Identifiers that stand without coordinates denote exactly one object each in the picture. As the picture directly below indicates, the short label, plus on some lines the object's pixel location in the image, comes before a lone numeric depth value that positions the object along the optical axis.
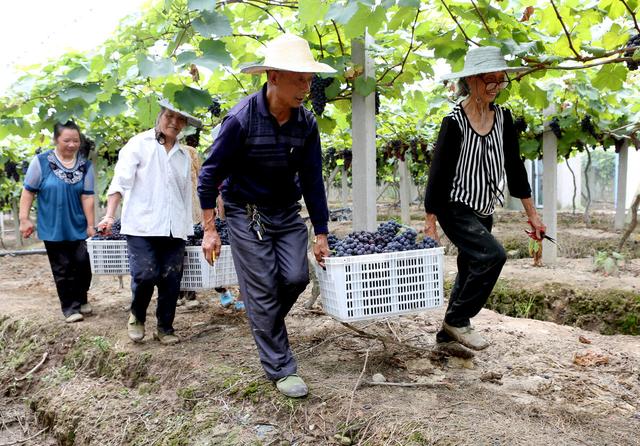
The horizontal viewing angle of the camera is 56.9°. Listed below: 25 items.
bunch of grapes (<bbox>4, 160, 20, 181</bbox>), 13.58
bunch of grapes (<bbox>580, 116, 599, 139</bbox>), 8.26
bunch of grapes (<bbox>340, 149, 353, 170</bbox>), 15.82
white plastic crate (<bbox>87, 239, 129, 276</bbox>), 5.41
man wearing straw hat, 3.10
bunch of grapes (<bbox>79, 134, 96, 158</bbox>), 7.94
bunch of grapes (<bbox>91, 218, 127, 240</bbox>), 5.46
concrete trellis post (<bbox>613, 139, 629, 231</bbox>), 10.85
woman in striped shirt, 3.44
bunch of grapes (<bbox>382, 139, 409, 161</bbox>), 12.63
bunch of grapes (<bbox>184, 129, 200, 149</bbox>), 6.86
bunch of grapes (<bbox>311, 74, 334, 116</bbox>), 4.42
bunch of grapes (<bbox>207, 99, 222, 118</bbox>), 6.04
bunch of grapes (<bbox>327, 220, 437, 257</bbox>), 3.23
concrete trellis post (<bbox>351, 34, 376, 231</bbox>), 4.25
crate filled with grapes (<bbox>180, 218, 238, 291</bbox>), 4.69
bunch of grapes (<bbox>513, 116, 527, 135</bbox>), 8.72
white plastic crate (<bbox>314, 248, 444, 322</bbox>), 3.13
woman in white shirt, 4.21
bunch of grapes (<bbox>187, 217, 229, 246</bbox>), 4.96
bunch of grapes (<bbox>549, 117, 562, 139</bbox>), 7.83
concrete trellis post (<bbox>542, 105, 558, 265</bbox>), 7.81
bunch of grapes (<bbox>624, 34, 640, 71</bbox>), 3.60
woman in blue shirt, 5.26
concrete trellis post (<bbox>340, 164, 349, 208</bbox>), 19.04
